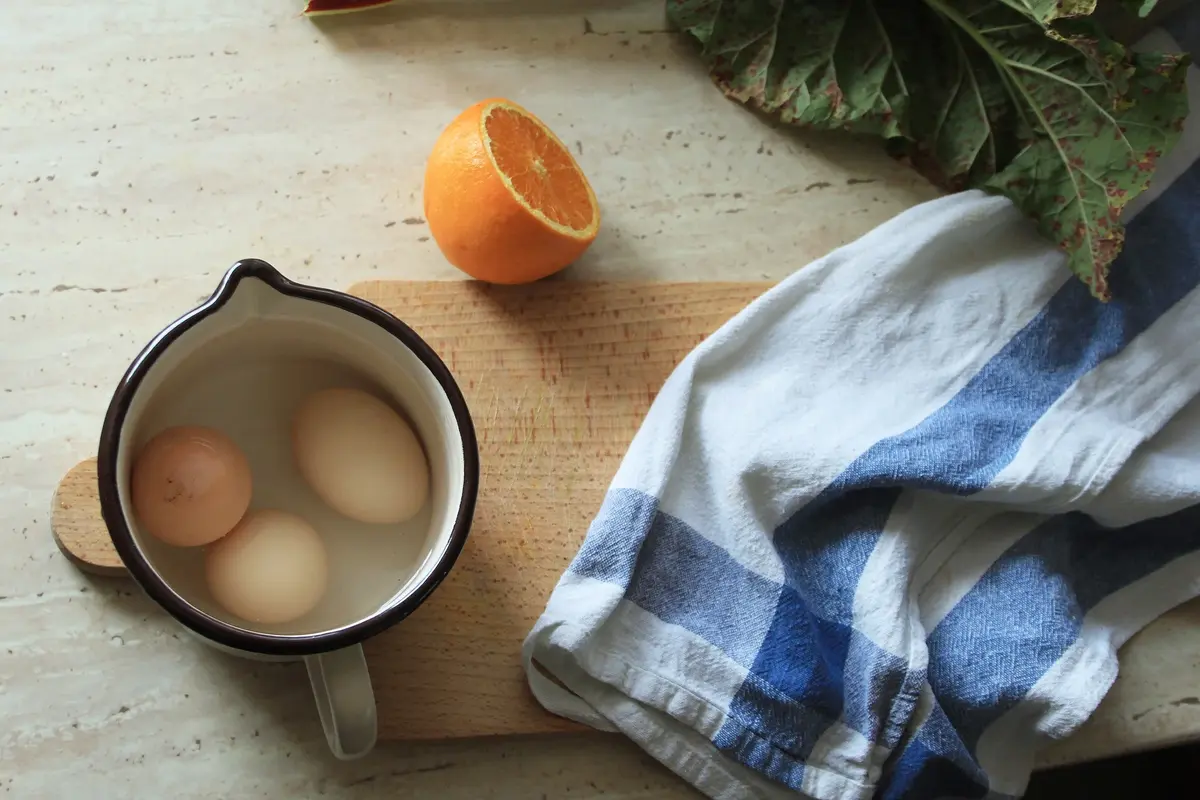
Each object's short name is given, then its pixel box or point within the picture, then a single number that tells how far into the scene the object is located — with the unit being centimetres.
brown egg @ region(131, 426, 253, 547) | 52
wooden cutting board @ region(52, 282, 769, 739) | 63
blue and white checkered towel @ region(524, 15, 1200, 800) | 64
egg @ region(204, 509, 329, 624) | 54
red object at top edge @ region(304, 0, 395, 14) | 72
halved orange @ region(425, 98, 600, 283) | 63
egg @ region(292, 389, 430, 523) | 57
